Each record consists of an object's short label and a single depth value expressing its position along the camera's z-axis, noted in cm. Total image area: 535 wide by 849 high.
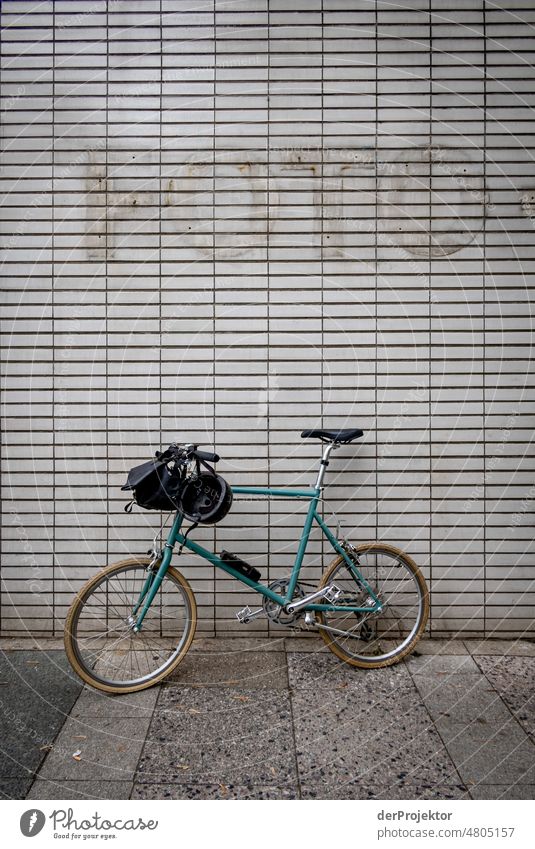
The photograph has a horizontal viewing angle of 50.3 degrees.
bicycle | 392
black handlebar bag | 378
